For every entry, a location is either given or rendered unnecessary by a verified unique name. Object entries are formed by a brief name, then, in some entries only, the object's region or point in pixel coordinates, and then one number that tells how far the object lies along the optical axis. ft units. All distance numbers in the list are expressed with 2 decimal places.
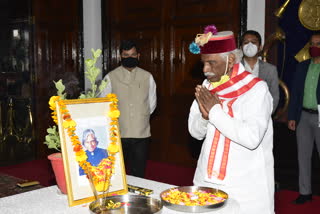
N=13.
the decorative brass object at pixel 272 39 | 14.21
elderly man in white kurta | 6.13
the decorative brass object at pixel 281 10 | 14.06
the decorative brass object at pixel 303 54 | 13.82
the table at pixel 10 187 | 6.05
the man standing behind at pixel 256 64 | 12.54
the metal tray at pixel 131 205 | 4.62
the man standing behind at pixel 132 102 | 12.19
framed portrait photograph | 4.94
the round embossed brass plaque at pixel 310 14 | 13.51
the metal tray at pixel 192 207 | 4.57
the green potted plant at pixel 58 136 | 5.12
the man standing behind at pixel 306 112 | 12.49
